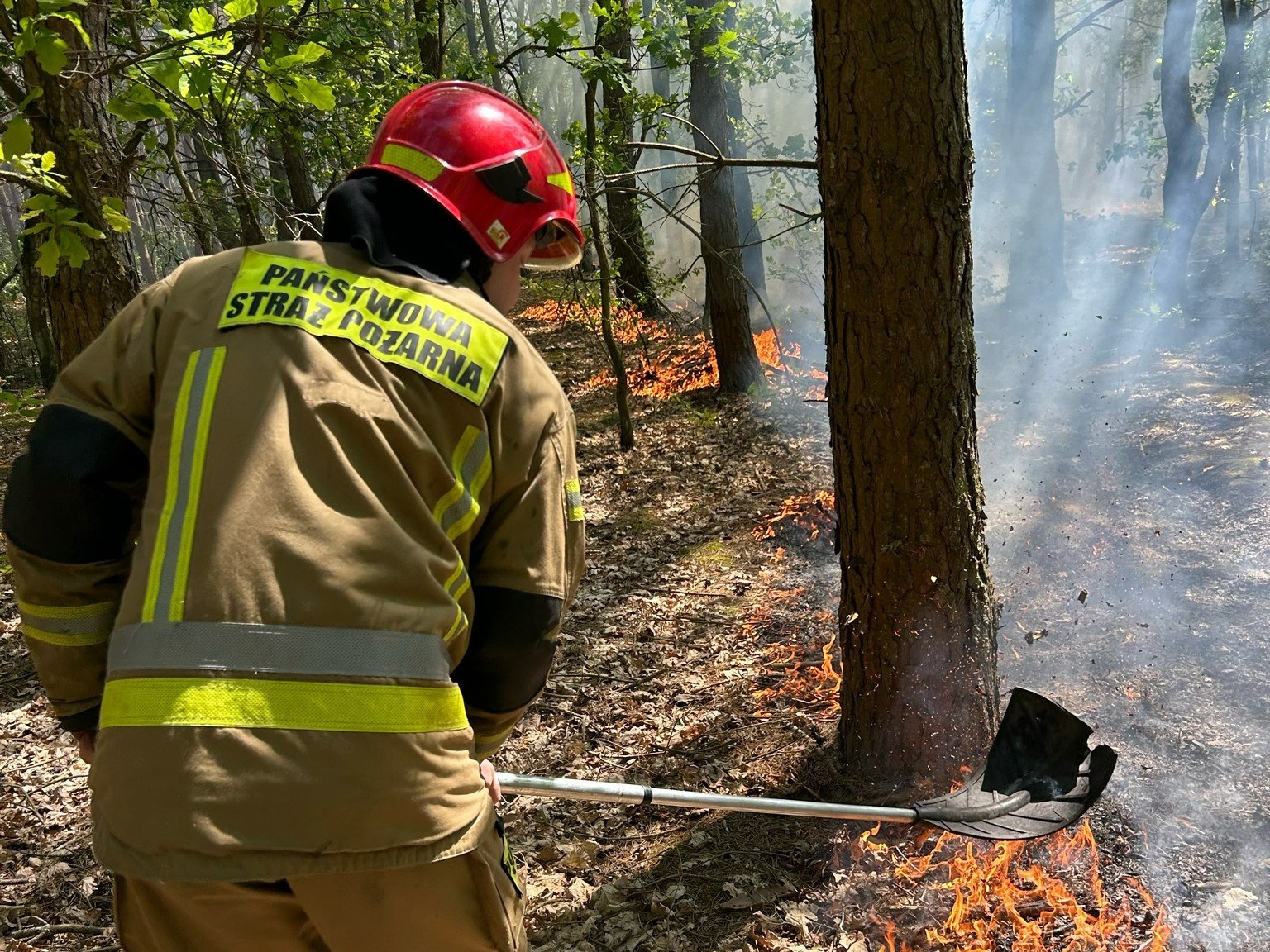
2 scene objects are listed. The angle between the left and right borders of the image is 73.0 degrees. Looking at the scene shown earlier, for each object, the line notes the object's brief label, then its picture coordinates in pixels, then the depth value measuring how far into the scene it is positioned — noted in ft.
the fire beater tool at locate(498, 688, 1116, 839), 9.82
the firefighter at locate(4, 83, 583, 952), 4.96
